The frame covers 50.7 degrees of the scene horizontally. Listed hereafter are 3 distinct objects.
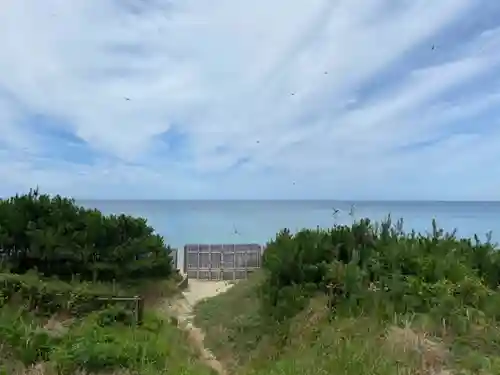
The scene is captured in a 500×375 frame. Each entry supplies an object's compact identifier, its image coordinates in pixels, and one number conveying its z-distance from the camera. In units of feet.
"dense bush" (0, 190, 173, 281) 33.58
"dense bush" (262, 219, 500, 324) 22.27
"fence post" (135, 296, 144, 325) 27.86
